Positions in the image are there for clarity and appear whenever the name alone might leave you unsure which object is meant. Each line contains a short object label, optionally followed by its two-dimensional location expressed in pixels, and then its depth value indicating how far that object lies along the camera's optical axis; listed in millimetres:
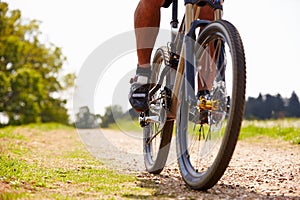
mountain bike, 2482
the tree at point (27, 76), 27641
